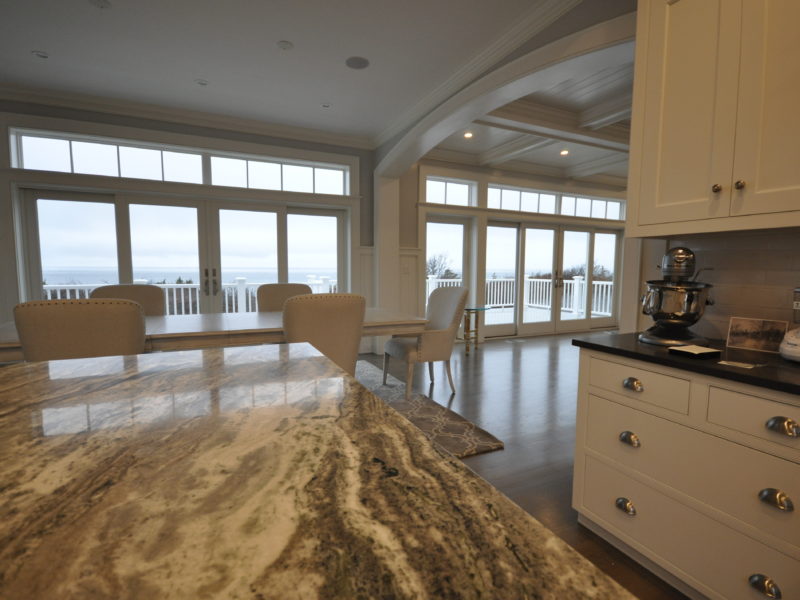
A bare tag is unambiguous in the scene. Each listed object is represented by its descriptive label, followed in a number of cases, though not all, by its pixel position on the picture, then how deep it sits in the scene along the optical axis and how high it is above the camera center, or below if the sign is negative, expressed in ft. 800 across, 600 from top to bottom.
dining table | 6.93 -1.17
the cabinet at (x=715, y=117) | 3.90 +1.73
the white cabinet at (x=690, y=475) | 3.57 -2.22
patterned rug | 7.83 -3.53
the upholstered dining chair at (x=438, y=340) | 10.41 -1.96
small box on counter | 4.31 -0.92
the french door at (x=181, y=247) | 12.28 +0.80
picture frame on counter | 4.58 -0.77
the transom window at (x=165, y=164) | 11.78 +3.60
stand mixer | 4.78 -0.38
